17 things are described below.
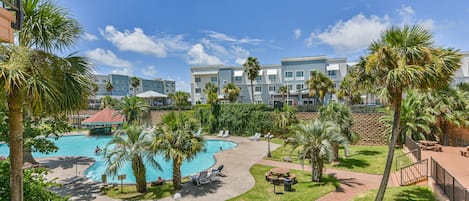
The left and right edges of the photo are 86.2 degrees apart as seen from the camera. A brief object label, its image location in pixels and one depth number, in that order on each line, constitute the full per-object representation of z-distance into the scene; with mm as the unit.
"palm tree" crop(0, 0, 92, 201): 4453
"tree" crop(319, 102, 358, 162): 19047
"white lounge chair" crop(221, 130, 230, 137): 33525
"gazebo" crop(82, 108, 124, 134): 30628
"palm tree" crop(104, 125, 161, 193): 12398
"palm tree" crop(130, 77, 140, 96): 59344
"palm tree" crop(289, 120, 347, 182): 13765
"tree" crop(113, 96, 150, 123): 32891
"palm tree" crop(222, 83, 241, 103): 42438
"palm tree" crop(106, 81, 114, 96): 60872
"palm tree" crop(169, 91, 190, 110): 48606
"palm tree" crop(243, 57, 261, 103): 40000
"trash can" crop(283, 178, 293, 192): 13032
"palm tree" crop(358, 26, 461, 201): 8328
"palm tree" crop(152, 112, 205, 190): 12641
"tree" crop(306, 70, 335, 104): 35250
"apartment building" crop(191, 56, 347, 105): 44969
